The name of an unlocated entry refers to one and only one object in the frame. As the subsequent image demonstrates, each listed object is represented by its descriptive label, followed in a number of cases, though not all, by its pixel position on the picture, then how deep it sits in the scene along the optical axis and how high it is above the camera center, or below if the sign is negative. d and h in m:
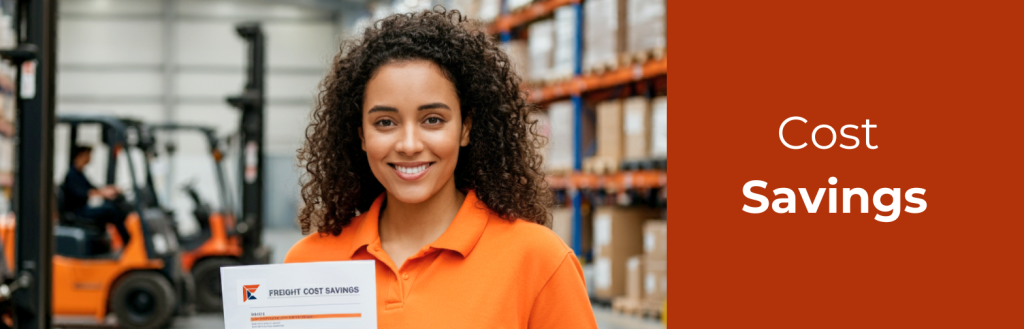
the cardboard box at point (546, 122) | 7.31 +0.49
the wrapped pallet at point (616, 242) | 6.54 -0.46
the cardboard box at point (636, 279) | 6.23 -0.70
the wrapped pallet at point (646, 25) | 5.91 +1.04
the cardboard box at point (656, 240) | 5.80 -0.41
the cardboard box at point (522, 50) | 8.12 +1.19
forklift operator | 6.91 -0.11
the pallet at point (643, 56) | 5.96 +0.84
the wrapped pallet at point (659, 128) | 5.92 +0.34
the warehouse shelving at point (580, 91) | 6.08 +0.70
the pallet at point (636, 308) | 6.04 -0.90
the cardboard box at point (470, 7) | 9.30 +1.85
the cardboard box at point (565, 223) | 7.45 -0.37
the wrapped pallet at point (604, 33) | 6.43 +1.08
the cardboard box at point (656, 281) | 5.88 -0.69
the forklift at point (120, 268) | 6.69 -0.65
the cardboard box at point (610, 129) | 6.42 +0.37
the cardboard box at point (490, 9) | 8.72 +1.68
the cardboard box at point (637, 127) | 6.11 +0.36
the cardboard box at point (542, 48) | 7.56 +1.13
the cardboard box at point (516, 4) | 7.94 +1.58
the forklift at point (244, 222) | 7.11 -0.35
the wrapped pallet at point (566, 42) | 7.14 +1.11
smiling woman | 1.43 -0.01
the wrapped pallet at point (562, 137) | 7.16 +0.34
